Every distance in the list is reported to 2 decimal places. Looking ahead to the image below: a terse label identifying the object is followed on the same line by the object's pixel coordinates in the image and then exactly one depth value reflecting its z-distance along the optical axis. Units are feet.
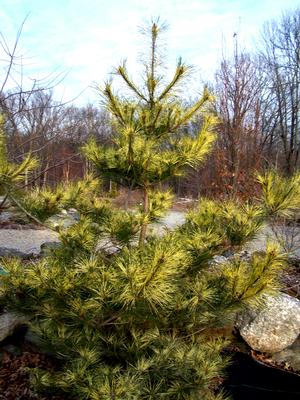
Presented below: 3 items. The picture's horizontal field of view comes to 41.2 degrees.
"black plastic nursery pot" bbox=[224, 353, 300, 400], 12.07
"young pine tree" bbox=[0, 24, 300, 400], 7.50
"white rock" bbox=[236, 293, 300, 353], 15.26
